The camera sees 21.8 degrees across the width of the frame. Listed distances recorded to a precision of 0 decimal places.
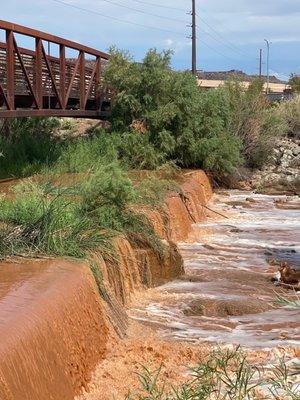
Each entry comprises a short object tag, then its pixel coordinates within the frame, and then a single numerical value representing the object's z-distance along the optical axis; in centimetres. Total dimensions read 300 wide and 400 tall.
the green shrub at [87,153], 1995
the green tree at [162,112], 2402
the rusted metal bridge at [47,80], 1584
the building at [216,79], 7950
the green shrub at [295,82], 5366
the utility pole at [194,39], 4956
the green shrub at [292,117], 3600
